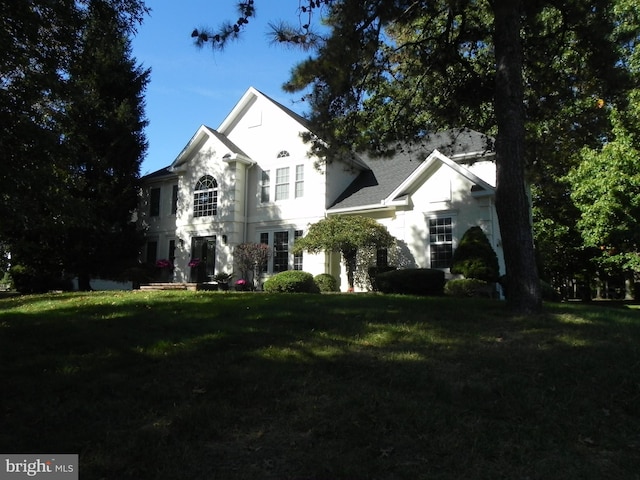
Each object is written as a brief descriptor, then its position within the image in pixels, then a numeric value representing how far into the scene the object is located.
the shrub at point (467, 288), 14.30
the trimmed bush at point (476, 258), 14.70
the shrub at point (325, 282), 18.16
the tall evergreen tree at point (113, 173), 21.08
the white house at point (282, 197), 17.31
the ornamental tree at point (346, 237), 16.66
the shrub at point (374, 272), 17.43
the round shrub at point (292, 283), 16.91
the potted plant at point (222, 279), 20.13
